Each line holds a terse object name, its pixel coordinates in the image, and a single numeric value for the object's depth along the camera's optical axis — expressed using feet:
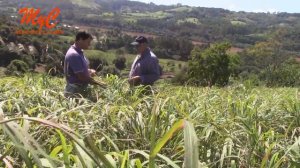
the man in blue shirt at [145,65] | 14.03
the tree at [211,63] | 117.10
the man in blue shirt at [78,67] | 12.24
